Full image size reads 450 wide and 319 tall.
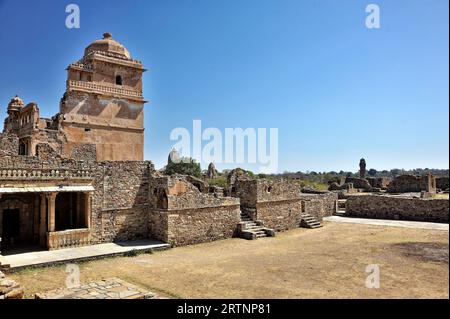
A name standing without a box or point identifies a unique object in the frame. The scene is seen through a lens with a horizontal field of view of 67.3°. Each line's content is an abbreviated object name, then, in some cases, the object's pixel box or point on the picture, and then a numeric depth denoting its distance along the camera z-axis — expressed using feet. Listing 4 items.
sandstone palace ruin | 47.39
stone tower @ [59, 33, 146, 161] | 79.20
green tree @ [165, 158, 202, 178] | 131.75
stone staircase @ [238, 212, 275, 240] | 57.31
